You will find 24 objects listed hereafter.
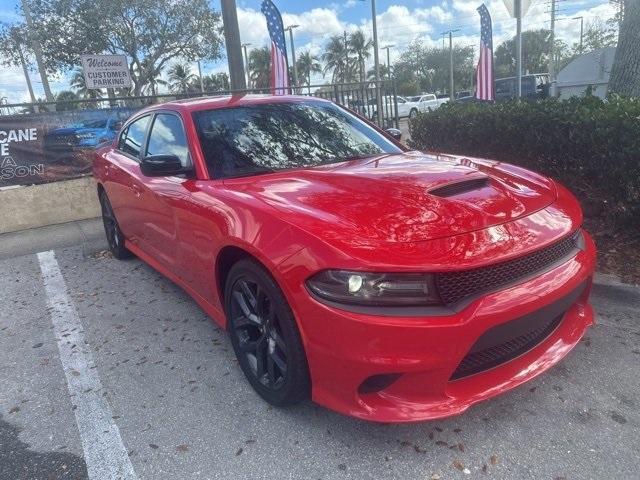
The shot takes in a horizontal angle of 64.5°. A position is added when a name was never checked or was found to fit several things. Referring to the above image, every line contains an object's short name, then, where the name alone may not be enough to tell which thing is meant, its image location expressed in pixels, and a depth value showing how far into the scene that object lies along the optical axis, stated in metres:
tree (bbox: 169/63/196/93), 50.06
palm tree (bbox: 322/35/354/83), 64.81
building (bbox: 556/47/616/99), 22.56
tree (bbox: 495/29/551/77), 67.60
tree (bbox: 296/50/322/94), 68.52
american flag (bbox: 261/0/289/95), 9.26
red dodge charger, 2.05
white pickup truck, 37.62
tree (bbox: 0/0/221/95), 21.18
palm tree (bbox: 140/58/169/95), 24.05
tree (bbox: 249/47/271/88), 61.62
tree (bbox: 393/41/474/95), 69.50
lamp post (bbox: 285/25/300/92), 42.72
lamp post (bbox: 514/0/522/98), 7.15
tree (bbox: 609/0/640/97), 5.39
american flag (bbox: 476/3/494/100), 10.73
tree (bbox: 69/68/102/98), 25.60
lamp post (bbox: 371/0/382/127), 28.58
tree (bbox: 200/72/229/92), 60.34
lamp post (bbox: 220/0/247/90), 7.50
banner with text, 6.81
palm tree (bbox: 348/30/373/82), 64.75
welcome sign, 9.55
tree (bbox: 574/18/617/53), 43.91
